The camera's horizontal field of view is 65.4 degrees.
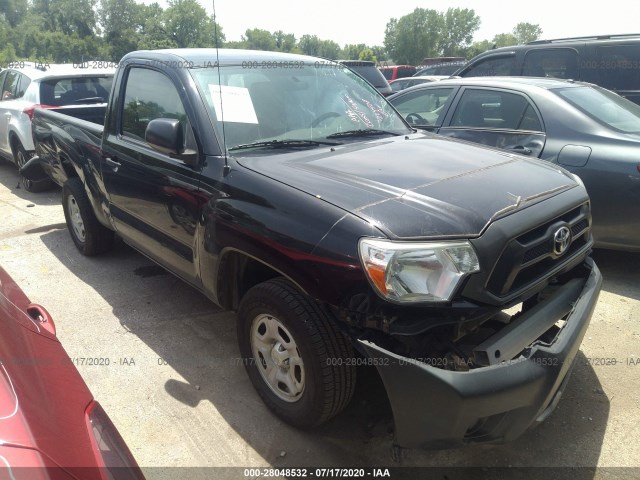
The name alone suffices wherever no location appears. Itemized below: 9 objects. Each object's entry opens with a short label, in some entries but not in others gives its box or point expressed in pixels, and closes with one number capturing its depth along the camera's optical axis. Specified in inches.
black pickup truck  77.5
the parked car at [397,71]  804.0
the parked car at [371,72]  437.1
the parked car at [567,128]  158.6
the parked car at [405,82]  496.2
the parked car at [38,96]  277.3
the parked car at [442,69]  634.2
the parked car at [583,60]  241.3
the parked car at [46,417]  47.0
